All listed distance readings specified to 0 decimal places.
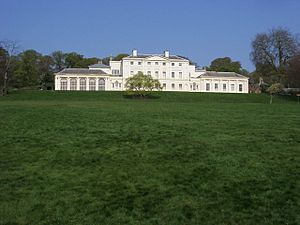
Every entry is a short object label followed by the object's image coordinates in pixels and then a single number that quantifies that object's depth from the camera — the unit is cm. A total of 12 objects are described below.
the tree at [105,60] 11965
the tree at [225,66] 10806
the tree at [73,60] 10886
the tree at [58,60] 11094
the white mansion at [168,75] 9206
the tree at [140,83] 6969
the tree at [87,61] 10795
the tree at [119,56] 11469
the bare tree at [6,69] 6766
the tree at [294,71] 6359
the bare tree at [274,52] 8250
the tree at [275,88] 6672
